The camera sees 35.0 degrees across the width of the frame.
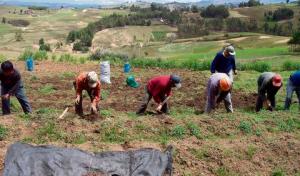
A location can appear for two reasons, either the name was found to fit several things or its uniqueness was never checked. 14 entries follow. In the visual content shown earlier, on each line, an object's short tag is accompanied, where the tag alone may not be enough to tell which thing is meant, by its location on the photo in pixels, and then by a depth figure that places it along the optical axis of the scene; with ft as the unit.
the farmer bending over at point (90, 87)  29.37
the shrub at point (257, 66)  75.97
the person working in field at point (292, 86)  36.06
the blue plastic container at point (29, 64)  65.85
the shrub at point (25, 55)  81.19
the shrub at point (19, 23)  356.20
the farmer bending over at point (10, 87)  32.21
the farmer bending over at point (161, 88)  29.66
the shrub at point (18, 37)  255.91
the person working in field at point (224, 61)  35.49
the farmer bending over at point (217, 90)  31.24
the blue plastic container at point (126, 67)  67.04
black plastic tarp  22.36
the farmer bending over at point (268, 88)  34.04
